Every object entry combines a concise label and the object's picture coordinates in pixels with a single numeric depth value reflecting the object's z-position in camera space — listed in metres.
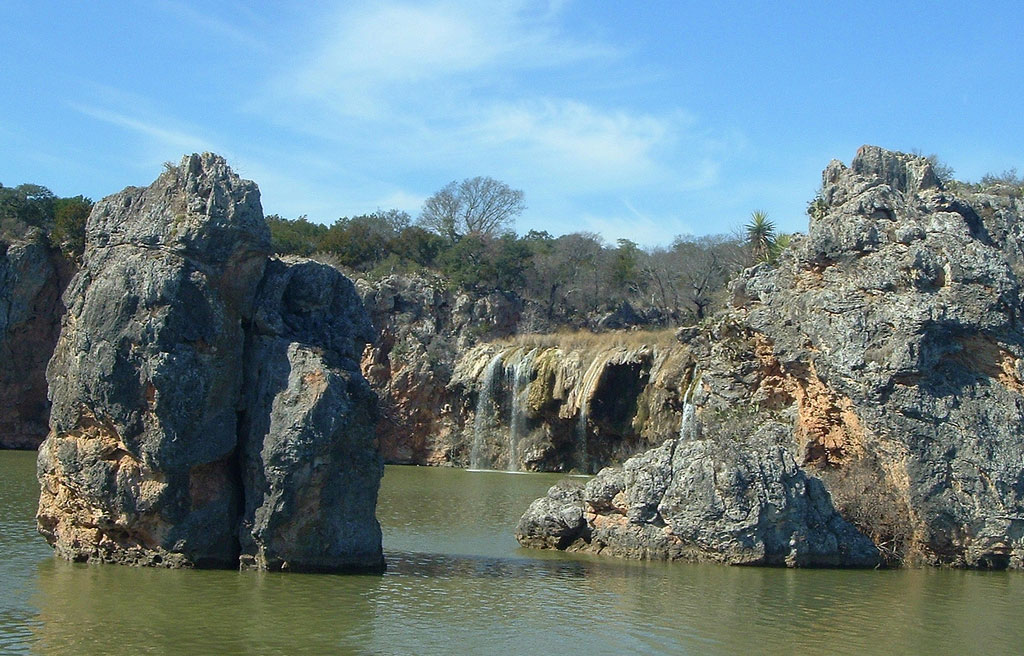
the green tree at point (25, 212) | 48.62
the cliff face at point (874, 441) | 18.23
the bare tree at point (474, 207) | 75.94
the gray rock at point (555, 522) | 19.86
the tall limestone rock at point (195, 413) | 15.02
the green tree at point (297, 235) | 57.16
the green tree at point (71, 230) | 45.66
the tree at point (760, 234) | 37.44
